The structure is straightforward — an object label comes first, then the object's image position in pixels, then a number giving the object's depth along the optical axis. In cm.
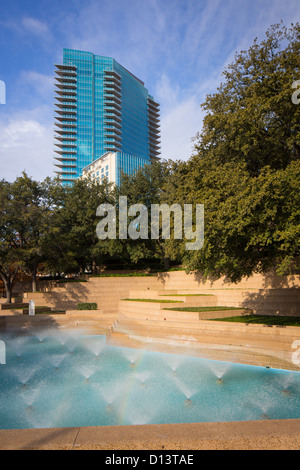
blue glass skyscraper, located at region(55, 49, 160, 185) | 14275
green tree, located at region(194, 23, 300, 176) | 1545
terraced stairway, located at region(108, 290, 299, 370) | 1198
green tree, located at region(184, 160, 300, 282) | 1211
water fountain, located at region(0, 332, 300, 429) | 780
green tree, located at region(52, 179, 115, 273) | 2943
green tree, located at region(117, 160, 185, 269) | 3278
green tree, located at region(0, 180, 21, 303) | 2494
